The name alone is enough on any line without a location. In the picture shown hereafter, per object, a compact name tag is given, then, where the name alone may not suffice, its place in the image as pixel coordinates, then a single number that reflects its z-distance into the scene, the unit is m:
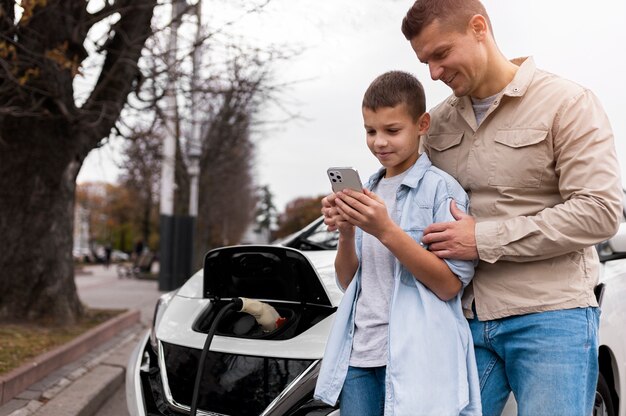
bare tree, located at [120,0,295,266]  8.50
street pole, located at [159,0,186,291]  17.00
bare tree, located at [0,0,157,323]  7.90
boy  1.94
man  1.92
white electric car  2.99
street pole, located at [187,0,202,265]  17.62
